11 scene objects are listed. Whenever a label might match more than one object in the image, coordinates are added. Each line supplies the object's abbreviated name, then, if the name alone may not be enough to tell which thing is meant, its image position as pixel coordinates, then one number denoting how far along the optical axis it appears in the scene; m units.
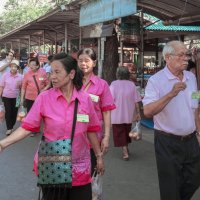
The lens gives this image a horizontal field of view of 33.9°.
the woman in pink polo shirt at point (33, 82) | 7.62
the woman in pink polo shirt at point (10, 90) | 7.65
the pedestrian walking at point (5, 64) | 7.80
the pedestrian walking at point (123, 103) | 5.89
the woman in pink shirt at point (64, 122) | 2.51
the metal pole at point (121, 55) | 8.57
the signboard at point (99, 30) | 8.18
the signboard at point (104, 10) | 5.44
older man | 3.06
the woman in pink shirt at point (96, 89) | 3.48
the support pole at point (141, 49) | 7.67
